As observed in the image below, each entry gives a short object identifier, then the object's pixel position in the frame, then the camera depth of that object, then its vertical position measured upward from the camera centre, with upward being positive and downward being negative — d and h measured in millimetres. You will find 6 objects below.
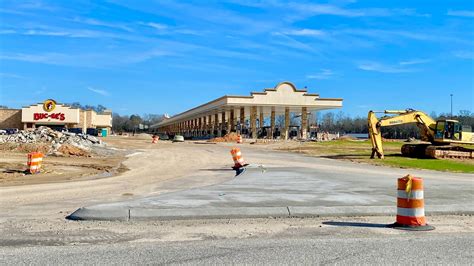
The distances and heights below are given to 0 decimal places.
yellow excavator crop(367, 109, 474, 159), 34844 +228
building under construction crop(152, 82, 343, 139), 72375 +4604
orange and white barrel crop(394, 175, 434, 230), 8758 -1260
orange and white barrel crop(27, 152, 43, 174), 21906 -1392
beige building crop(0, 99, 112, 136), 101375 +3679
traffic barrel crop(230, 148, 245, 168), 24258 -1203
